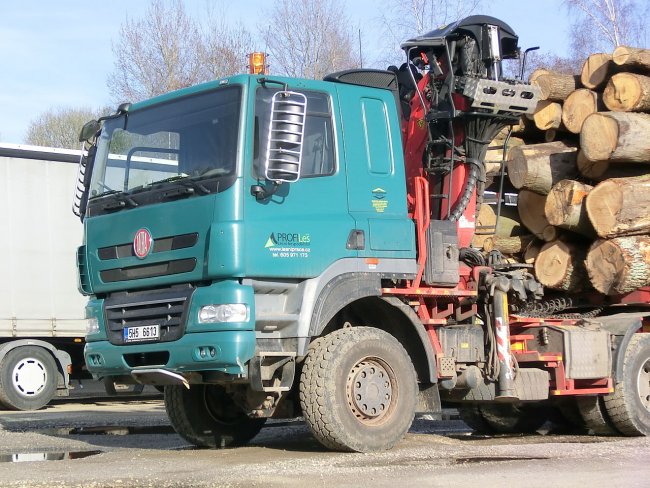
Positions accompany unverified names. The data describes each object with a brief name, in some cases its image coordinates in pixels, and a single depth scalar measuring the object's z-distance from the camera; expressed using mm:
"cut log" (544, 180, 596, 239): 10945
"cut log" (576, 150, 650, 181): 11273
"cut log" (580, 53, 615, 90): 11703
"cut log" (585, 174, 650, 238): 10633
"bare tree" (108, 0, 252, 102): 37906
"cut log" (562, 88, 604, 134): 11562
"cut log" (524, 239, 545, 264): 11523
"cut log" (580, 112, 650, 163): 10844
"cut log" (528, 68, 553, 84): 11812
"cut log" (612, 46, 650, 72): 11421
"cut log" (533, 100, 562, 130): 11727
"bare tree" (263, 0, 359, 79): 34341
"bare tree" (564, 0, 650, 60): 36031
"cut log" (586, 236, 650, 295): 10531
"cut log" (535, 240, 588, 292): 11016
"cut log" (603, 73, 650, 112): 11203
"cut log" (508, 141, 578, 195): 11352
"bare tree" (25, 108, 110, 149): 44344
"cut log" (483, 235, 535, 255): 11594
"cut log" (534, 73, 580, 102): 11727
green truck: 8016
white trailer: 15516
